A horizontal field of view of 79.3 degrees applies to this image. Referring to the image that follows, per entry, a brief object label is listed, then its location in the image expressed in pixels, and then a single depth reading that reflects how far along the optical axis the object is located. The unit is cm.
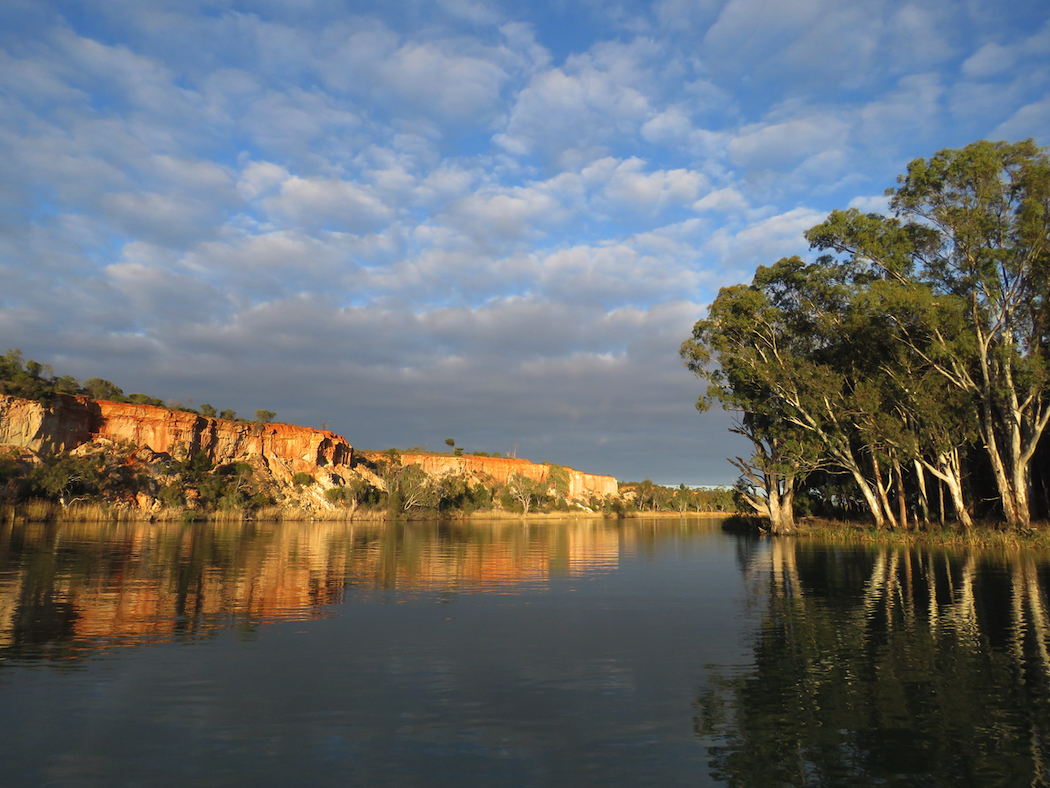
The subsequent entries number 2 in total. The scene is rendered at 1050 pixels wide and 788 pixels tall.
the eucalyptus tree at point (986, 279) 2931
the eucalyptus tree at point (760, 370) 4184
